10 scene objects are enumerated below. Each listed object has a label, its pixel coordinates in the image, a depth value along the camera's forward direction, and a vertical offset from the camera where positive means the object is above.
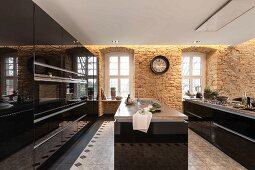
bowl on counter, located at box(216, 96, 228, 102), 2.65 -0.32
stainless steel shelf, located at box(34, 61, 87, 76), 1.62 +0.30
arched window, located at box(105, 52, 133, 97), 4.93 +0.53
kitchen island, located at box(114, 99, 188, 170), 1.50 -0.76
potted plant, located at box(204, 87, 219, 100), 3.07 -0.25
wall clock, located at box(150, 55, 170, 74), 4.54 +0.79
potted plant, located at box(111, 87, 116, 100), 4.70 -0.31
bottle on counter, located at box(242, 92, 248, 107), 2.10 -0.31
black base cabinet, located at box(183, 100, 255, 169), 1.86 -0.92
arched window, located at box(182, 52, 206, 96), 4.80 +0.56
